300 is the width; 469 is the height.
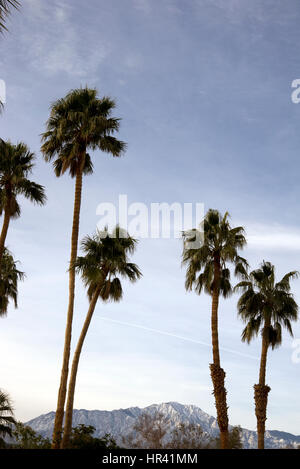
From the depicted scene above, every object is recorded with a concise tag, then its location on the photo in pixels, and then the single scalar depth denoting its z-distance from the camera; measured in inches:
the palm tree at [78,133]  1231.5
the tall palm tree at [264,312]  1467.8
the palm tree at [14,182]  1238.3
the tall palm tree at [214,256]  1341.0
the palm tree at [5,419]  1164.5
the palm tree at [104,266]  1183.6
